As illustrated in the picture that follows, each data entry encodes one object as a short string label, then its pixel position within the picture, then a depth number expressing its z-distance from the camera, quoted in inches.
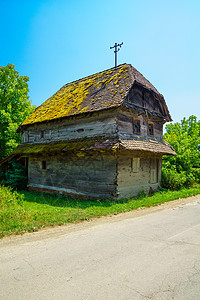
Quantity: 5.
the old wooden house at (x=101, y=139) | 474.1
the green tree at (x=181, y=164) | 650.8
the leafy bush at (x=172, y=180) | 641.0
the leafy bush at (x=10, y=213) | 252.8
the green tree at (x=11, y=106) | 873.5
